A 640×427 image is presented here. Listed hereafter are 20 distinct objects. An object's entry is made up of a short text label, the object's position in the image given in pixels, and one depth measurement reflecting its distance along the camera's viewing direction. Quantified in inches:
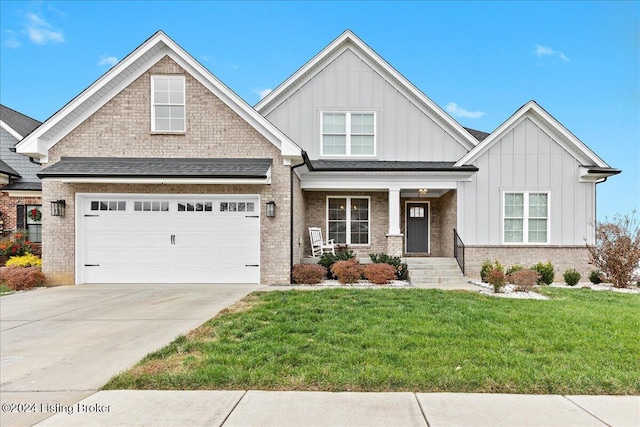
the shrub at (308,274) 432.1
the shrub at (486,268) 466.0
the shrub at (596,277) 463.8
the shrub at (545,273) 454.9
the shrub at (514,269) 469.7
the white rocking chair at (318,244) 537.0
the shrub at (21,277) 406.6
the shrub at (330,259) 474.3
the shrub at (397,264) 473.4
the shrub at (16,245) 550.9
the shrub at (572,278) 442.3
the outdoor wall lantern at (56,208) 426.3
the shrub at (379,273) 431.8
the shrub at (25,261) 495.8
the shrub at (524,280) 372.1
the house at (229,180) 431.8
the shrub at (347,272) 433.7
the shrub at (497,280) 365.1
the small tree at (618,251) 425.4
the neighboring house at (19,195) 605.3
